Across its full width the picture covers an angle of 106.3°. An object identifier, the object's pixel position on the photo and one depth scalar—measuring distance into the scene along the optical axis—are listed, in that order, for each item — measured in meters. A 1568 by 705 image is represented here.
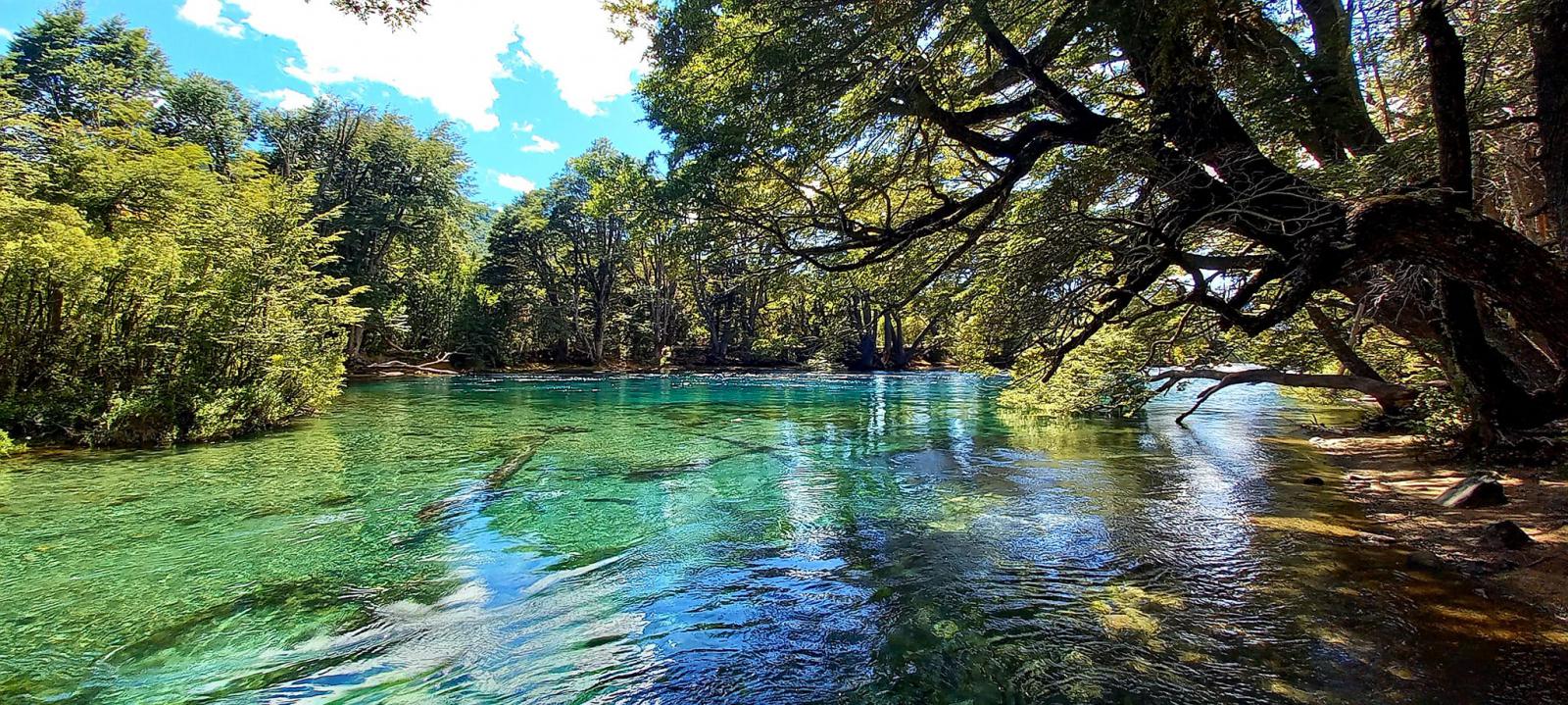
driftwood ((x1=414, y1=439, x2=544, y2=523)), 6.77
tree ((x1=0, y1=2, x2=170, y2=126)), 26.31
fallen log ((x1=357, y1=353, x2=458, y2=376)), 31.40
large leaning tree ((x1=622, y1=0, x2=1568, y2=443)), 3.89
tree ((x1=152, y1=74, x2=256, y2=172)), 30.09
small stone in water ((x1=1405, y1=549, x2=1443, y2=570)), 4.75
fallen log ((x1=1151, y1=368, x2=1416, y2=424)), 9.50
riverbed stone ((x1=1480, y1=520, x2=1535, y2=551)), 4.91
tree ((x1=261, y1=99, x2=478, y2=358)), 32.97
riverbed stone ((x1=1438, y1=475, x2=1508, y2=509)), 6.12
